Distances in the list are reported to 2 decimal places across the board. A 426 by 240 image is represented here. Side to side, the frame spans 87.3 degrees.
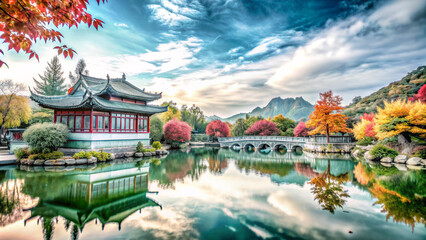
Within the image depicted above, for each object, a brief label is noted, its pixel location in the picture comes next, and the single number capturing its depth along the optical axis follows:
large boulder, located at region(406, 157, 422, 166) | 15.30
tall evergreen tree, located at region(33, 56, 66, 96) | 41.12
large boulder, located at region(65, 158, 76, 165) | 14.59
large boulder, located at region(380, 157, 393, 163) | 17.16
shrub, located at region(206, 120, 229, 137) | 40.03
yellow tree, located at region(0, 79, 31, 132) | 22.73
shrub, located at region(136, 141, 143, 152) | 20.69
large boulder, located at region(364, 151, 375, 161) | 18.31
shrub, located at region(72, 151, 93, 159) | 15.19
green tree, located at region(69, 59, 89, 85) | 43.67
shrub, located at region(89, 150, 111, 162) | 16.25
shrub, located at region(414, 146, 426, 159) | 15.60
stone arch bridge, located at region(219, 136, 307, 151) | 29.06
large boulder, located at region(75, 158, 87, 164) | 14.93
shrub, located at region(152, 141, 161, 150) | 23.25
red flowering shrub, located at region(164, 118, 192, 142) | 29.98
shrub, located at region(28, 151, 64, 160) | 14.36
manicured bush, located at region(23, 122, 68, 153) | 14.63
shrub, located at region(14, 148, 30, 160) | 14.82
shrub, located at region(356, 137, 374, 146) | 24.50
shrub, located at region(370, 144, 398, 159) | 17.50
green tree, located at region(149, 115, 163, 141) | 27.63
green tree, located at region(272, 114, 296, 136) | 38.59
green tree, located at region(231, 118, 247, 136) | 41.49
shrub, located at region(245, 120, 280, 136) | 36.50
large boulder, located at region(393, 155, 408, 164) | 16.41
